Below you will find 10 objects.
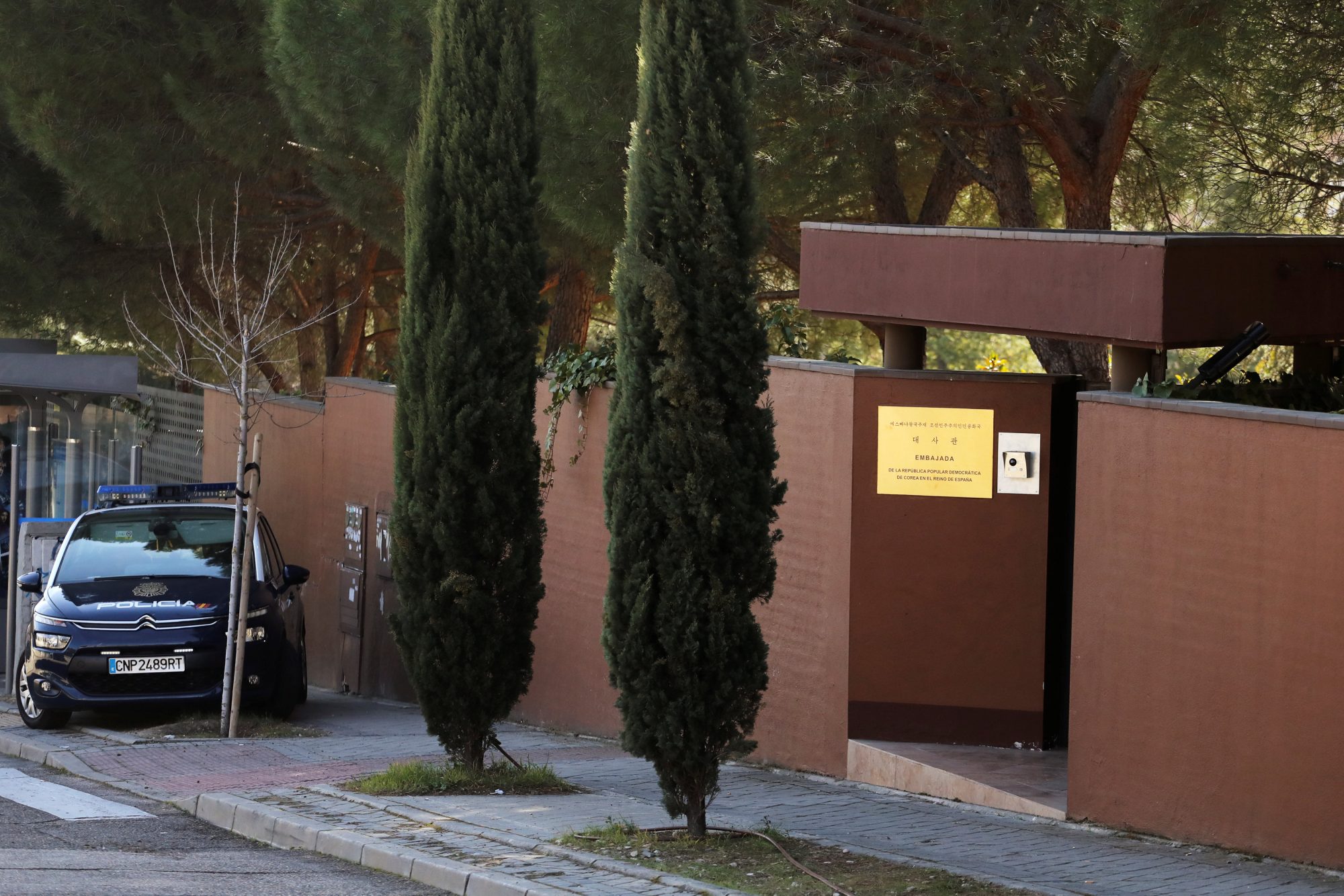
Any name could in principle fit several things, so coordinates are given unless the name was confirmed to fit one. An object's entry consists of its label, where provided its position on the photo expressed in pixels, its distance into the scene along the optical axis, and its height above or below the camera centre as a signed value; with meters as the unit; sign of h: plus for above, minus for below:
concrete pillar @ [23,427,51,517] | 31.44 -0.01
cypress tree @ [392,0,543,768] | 18.08 +0.62
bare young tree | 23.64 +1.84
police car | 23.97 -1.09
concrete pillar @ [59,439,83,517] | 33.28 -0.08
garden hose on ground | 13.25 -1.60
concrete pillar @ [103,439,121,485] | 35.66 +0.13
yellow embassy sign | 18.97 +0.33
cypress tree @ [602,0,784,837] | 14.71 +0.37
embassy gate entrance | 18.44 -0.10
